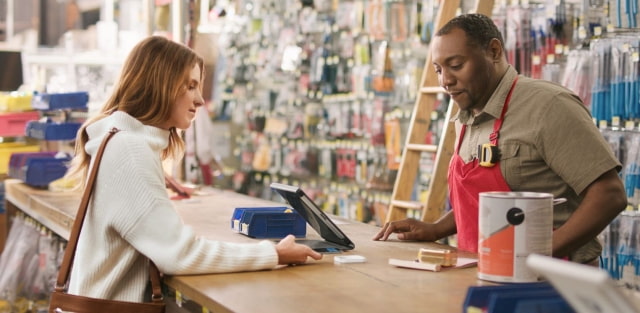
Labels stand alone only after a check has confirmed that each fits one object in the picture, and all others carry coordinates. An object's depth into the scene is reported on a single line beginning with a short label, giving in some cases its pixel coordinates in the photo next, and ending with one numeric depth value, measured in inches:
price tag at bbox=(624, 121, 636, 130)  187.6
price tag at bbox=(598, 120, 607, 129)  192.1
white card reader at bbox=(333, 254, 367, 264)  104.7
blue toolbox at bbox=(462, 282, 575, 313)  61.0
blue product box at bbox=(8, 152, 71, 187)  234.1
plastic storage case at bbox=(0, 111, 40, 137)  274.7
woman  98.9
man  99.9
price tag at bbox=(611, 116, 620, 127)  189.3
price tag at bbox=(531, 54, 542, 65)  210.1
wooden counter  80.0
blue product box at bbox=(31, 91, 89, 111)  248.2
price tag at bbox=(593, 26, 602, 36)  199.2
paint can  81.1
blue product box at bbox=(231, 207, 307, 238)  127.6
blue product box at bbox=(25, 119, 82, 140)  245.8
